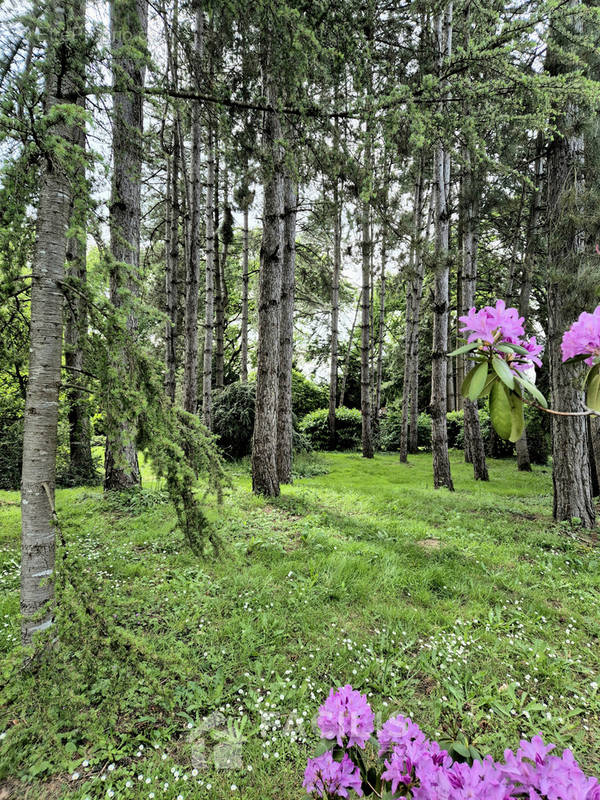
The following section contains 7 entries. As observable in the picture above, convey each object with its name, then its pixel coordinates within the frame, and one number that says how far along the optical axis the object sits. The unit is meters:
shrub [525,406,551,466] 10.08
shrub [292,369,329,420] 15.55
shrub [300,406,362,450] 13.23
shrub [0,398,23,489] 6.52
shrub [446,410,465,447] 13.36
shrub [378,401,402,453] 13.91
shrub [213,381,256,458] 9.48
